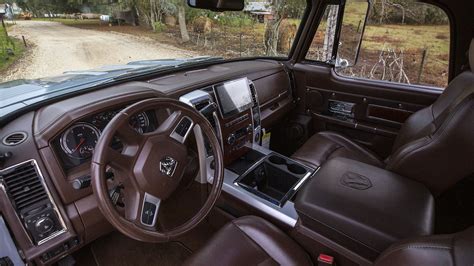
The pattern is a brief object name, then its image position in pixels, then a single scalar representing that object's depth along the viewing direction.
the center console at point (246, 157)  1.56
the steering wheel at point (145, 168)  0.98
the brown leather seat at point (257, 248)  0.88
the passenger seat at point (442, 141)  1.19
